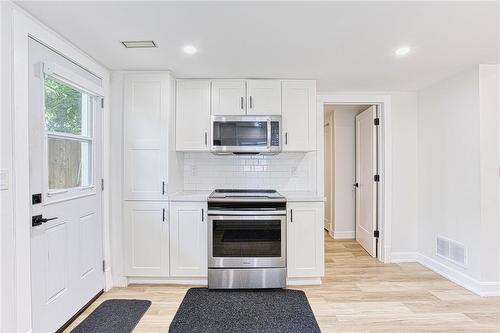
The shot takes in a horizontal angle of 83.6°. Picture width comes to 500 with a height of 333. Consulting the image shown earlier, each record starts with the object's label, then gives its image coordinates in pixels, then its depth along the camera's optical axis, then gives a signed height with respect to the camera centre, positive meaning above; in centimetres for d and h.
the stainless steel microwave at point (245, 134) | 313 +36
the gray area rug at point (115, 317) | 221 -128
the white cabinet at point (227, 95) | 320 +81
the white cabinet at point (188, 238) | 296 -76
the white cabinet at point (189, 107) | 320 +68
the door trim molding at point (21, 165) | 175 +1
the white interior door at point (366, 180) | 391 -22
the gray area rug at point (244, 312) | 224 -129
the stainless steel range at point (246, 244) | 289 -82
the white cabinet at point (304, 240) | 299 -80
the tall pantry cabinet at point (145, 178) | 295 -12
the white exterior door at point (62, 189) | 193 -18
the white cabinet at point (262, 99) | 320 +76
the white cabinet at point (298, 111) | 322 +63
